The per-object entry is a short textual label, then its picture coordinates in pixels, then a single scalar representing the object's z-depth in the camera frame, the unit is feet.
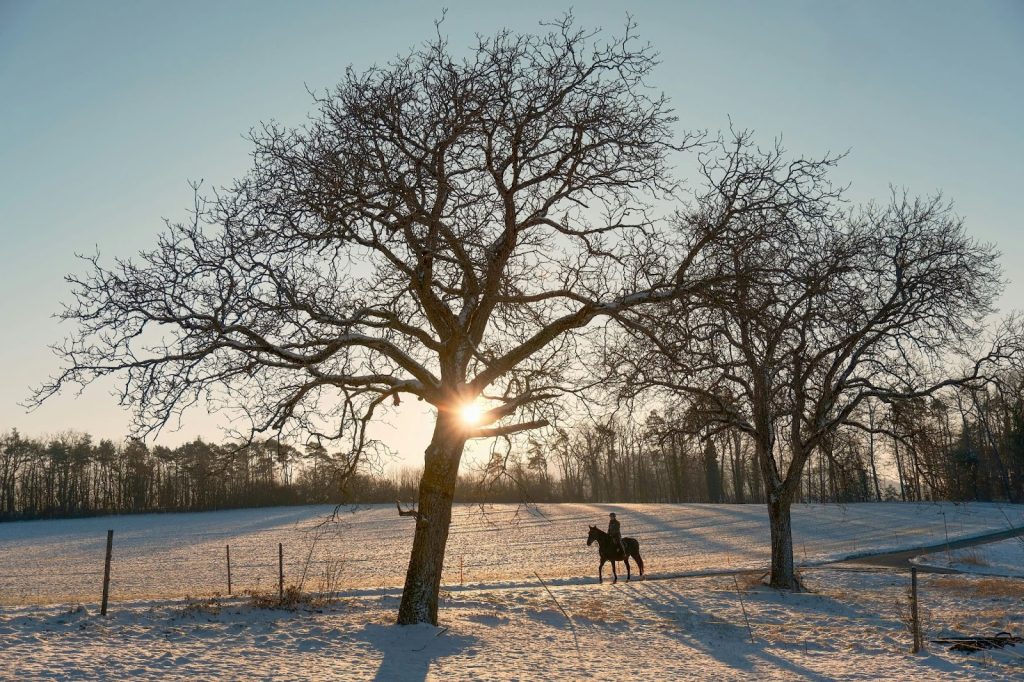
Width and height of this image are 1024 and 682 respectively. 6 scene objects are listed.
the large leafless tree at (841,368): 54.65
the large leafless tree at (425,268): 32.45
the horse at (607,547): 68.59
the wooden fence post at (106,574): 38.06
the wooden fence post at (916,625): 34.88
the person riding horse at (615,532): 69.21
